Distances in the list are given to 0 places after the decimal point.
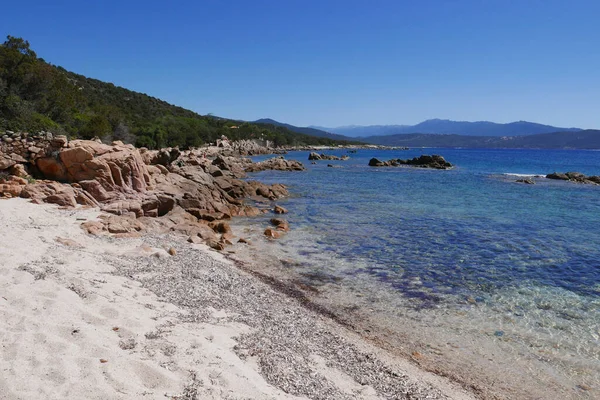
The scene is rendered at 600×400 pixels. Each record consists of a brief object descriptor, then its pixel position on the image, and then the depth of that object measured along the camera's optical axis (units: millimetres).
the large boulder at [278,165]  61397
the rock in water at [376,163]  76250
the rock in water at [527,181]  47291
